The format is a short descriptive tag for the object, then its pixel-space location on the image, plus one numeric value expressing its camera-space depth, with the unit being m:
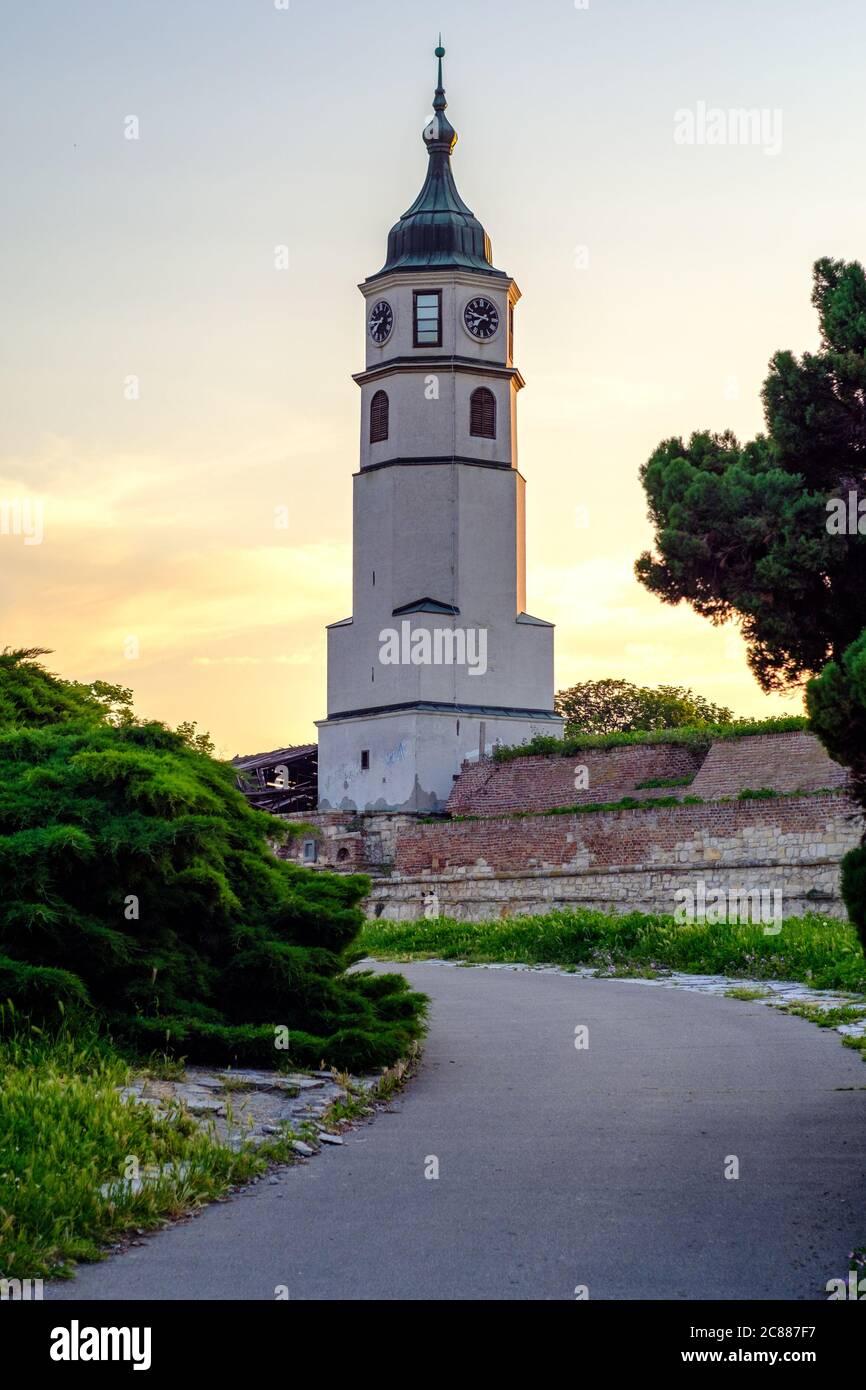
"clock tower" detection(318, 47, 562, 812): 45.00
